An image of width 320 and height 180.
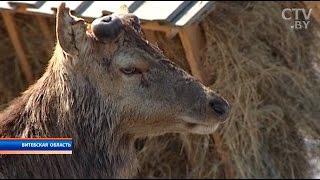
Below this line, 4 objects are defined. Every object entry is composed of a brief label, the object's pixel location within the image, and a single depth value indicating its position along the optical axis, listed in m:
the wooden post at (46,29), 14.61
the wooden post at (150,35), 13.02
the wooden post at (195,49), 13.42
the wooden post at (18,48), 14.81
